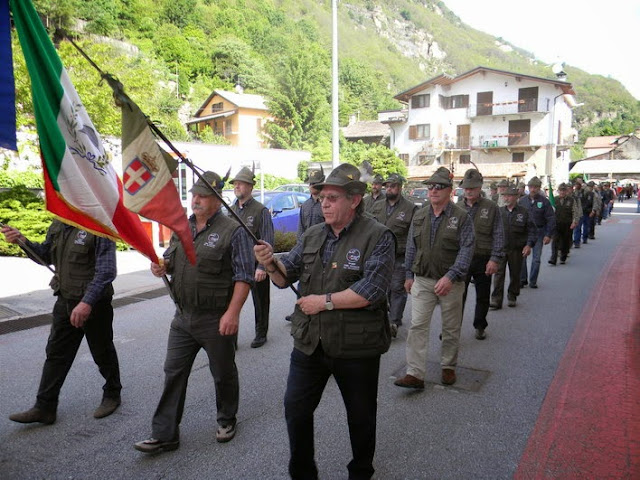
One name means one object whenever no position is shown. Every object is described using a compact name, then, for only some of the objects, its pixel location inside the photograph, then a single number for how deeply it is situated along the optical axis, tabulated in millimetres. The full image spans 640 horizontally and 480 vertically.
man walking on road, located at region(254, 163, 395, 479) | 3127
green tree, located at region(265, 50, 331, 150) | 57438
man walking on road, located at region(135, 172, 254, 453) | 3867
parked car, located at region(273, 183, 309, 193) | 27906
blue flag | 3455
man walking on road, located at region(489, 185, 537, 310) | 8797
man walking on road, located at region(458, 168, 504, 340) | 6719
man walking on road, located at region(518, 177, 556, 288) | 10250
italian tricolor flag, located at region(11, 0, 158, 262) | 3197
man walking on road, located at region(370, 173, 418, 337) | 7004
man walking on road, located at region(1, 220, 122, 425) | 4219
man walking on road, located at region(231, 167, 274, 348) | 6375
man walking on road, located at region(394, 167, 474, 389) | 5027
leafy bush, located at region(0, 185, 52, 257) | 12766
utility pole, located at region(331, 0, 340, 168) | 16828
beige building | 57875
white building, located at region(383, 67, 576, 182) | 50094
